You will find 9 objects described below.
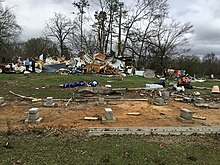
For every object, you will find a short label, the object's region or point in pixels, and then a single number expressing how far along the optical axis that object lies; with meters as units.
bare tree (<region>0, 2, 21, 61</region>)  19.68
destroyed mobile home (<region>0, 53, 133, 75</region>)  16.32
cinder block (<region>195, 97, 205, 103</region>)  7.38
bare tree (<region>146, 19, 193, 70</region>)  25.69
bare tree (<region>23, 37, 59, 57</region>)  31.72
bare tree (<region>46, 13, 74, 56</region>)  30.92
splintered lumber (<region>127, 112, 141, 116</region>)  5.54
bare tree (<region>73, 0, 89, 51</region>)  26.03
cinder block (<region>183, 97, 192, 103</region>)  7.62
